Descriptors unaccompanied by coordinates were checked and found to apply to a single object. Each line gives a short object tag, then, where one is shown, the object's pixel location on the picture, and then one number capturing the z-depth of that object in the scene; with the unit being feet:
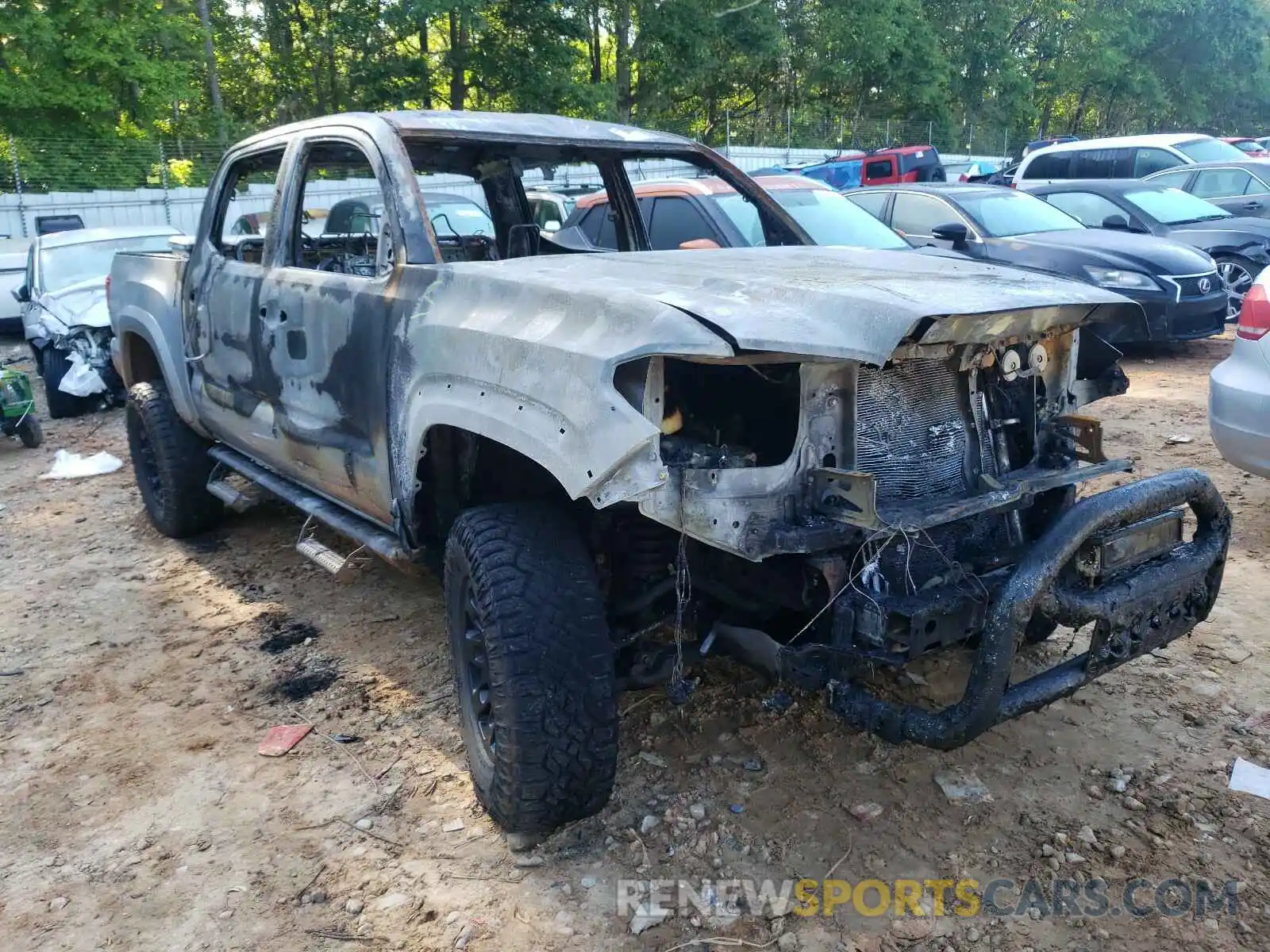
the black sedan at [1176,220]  32.83
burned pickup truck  7.43
